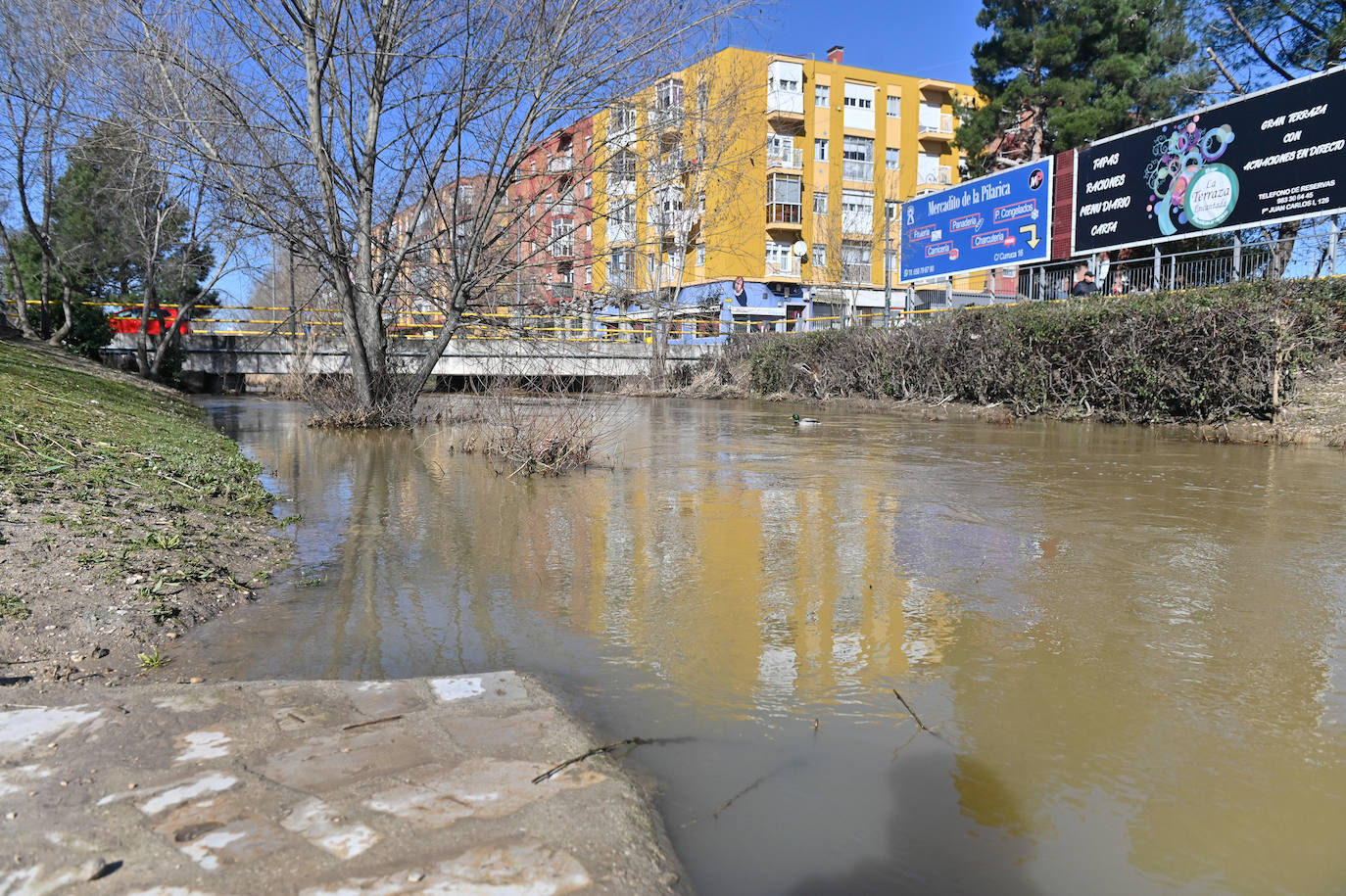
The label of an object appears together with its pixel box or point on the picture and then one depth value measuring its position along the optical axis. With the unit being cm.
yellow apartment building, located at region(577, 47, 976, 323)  4612
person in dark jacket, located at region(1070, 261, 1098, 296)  2102
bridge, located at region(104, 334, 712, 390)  2694
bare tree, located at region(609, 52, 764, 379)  1359
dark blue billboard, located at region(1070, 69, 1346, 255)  1572
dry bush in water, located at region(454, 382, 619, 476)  985
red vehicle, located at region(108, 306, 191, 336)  2742
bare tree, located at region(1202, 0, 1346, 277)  2453
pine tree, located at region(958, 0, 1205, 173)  3131
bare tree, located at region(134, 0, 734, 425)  1240
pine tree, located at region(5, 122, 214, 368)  1742
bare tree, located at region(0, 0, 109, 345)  1222
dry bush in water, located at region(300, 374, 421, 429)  1480
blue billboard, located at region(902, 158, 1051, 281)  2247
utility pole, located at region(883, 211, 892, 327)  2554
